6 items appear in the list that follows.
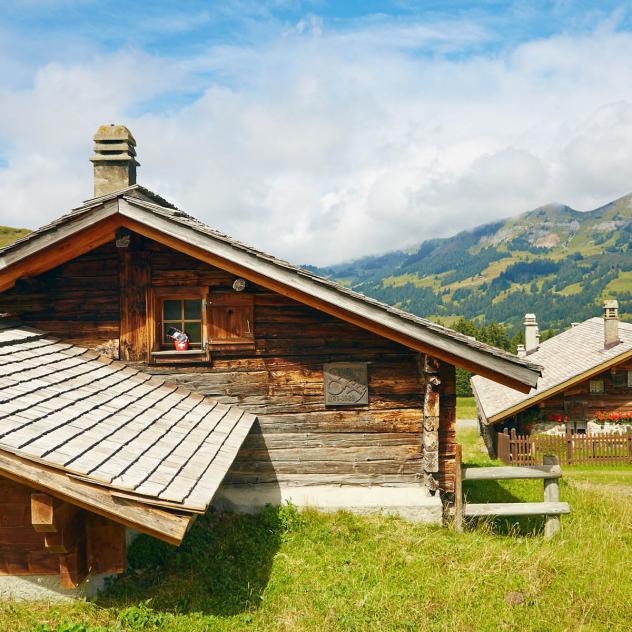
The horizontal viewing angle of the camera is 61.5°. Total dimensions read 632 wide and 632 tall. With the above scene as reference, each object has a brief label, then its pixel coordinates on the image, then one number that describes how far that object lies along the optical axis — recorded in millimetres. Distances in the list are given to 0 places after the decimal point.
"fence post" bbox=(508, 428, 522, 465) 19797
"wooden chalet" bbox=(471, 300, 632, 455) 20141
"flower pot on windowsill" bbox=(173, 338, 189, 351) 8539
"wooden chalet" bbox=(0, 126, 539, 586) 7457
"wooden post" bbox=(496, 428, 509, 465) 19812
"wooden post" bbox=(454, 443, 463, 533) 7664
